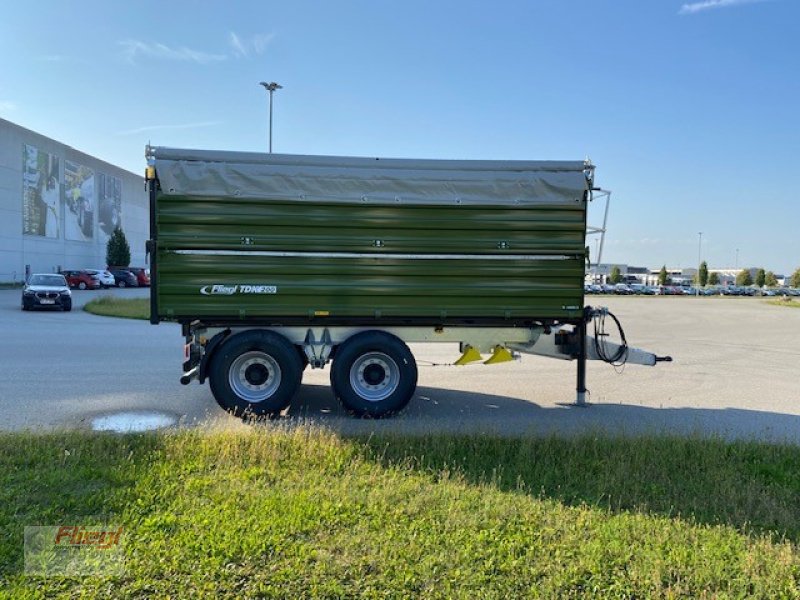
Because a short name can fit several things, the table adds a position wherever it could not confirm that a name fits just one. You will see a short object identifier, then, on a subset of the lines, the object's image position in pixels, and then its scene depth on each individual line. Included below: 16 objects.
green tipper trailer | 6.65
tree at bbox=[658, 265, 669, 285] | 100.41
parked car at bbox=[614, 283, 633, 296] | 73.81
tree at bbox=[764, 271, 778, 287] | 104.81
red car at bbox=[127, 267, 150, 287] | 46.88
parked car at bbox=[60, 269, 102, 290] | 39.84
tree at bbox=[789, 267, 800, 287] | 89.19
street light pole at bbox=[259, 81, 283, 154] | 31.12
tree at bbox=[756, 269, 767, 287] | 103.56
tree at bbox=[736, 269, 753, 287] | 109.88
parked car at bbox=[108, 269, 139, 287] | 45.50
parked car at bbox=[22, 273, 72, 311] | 21.53
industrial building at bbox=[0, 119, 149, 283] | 45.31
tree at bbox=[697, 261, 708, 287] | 99.99
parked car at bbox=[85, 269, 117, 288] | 41.59
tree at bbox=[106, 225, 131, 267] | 54.50
